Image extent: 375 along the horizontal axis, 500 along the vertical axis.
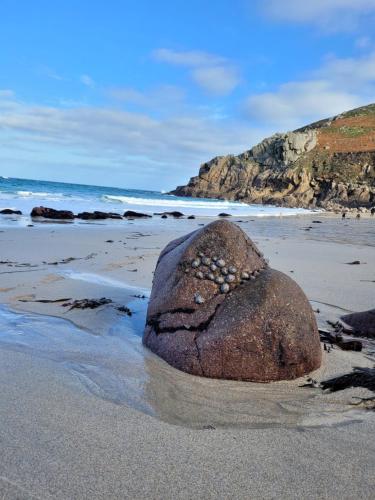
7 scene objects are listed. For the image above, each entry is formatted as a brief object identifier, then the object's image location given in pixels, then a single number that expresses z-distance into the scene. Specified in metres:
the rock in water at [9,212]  17.06
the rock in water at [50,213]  16.50
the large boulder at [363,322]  4.04
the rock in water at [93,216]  17.45
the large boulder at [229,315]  2.99
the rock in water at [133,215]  19.88
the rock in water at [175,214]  22.23
